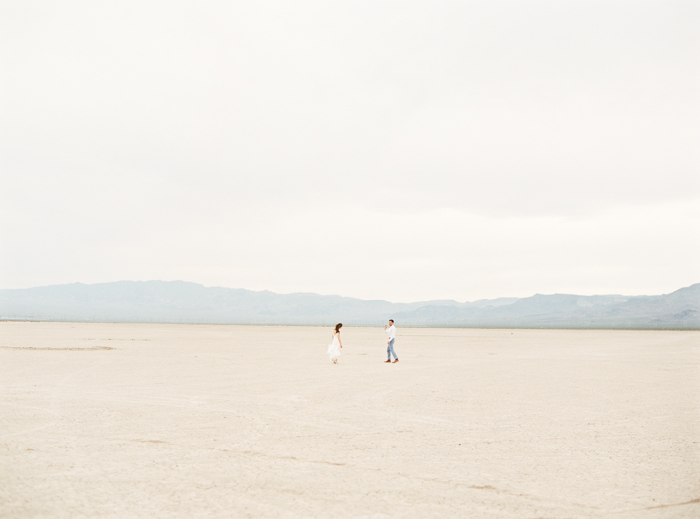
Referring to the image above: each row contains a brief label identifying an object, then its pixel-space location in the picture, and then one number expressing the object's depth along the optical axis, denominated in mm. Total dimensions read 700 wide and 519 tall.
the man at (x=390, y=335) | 26062
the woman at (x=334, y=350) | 25250
